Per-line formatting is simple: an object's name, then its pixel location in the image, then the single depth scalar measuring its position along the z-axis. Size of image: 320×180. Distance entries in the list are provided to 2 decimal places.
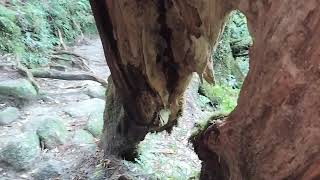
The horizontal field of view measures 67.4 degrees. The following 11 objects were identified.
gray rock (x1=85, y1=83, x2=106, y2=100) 3.18
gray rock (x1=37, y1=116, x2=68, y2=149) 2.45
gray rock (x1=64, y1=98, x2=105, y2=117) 2.84
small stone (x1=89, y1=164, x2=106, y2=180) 2.22
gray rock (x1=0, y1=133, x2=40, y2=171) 2.23
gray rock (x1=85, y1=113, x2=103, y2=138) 2.65
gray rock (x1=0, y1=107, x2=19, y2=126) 2.53
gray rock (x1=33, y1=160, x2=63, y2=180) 2.22
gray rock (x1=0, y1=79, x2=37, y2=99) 2.77
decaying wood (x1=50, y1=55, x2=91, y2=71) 3.64
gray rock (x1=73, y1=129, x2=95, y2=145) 2.54
